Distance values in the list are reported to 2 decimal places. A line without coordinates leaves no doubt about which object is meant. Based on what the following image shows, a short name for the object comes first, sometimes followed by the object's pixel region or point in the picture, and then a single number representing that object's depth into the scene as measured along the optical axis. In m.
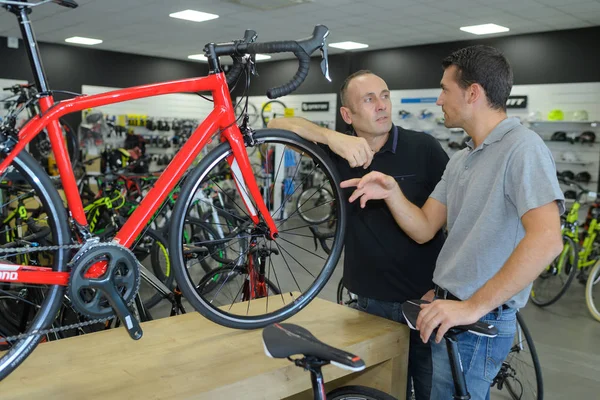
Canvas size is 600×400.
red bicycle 1.43
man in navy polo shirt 2.27
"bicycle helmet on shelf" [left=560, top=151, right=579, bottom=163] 8.41
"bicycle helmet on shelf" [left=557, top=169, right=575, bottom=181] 8.37
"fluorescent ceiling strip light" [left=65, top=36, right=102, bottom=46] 11.32
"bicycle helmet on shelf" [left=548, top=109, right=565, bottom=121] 8.50
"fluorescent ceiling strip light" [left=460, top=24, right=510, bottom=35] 8.63
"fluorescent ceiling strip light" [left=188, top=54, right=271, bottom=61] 13.18
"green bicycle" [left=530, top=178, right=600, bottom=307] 5.47
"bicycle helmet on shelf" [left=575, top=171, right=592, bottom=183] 8.29
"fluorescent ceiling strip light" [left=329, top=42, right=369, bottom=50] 10.84
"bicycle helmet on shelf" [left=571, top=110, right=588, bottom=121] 8.27
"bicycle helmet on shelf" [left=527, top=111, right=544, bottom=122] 8.88
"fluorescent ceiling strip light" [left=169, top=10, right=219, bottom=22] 8.39
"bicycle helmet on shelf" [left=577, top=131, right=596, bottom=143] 8.20
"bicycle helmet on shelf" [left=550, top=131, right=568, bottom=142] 8.44
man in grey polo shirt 1.52
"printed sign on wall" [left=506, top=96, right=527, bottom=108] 9.13
